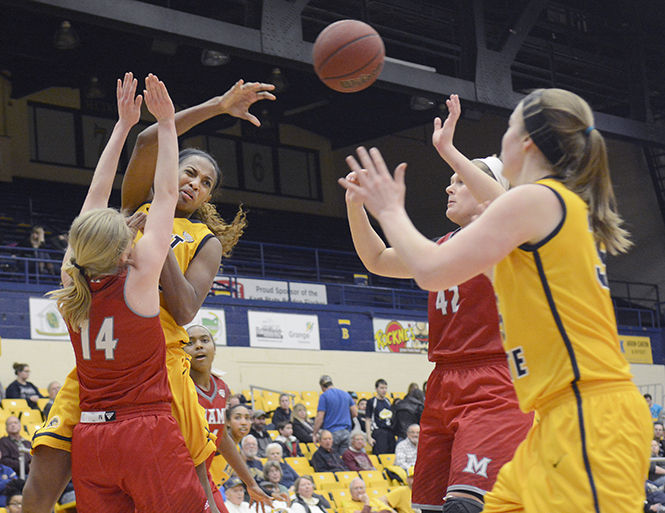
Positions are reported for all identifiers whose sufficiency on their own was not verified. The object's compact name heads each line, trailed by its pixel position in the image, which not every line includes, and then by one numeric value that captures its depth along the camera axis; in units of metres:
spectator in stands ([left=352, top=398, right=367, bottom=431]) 15.43
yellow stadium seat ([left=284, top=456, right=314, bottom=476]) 12.55
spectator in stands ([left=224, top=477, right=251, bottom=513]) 9.16
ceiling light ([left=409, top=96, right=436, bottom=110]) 17.41
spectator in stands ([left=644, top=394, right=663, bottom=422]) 17.75
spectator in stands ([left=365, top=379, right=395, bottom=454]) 14.55
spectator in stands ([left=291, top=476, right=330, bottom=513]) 10.08
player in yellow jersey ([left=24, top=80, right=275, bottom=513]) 3.63
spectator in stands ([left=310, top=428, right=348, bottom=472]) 12.62
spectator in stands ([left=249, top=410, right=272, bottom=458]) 12.50
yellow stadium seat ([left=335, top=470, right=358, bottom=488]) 12.12
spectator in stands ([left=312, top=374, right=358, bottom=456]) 13.65
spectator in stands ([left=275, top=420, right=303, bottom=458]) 13.22
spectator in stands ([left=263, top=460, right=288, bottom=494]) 10.32
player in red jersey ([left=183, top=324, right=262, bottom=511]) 4.95
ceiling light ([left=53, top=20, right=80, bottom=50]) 16.47
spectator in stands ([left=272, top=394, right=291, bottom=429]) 14.15
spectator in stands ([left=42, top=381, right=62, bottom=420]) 12.40
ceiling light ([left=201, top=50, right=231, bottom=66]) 15.59
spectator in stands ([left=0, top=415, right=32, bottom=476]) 10.12
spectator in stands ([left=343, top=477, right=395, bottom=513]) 10.83
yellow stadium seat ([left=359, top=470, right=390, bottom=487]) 12.19
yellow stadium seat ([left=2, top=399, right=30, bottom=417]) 12.27
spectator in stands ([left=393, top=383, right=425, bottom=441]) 14.39
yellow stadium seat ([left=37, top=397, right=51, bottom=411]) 12.58
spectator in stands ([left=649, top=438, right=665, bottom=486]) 12.57
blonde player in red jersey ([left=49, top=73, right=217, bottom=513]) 3.40
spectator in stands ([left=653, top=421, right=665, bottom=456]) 15.30
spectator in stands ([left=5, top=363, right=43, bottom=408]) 12.75
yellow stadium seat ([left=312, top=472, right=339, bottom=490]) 11.91
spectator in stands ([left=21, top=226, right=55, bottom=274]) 16.29
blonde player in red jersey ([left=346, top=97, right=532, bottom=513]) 3.73
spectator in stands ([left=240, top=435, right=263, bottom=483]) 10.92
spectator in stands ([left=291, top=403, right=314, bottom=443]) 13.95
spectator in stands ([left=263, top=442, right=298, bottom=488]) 11.04
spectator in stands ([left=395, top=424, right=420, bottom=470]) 12.84
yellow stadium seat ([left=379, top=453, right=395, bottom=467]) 13.88
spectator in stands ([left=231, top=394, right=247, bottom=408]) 11.48
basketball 4.86
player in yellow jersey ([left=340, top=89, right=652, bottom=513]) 2.44
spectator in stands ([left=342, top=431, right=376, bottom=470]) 13.00
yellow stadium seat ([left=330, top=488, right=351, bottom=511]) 11.27
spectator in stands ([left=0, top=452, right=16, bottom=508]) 9.09
